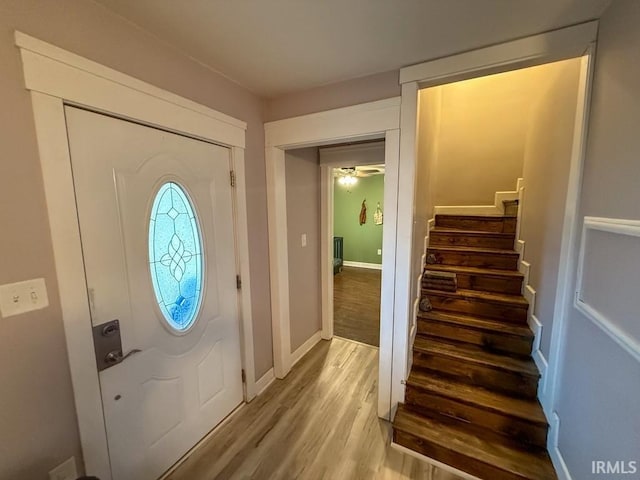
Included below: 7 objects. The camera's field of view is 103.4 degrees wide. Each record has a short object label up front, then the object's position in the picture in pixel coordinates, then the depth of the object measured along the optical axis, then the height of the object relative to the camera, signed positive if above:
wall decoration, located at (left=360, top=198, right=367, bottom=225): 6.41 -0.04
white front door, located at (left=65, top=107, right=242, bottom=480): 1.14 -0.34
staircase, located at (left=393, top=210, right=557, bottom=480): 1.49 -1.21
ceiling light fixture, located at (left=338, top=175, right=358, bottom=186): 5.99 +0.74
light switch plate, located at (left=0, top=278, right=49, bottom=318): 0.90 -0.30
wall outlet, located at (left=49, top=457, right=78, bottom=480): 1.02 -1.06
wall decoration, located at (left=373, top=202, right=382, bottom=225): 6.25 -0.14
